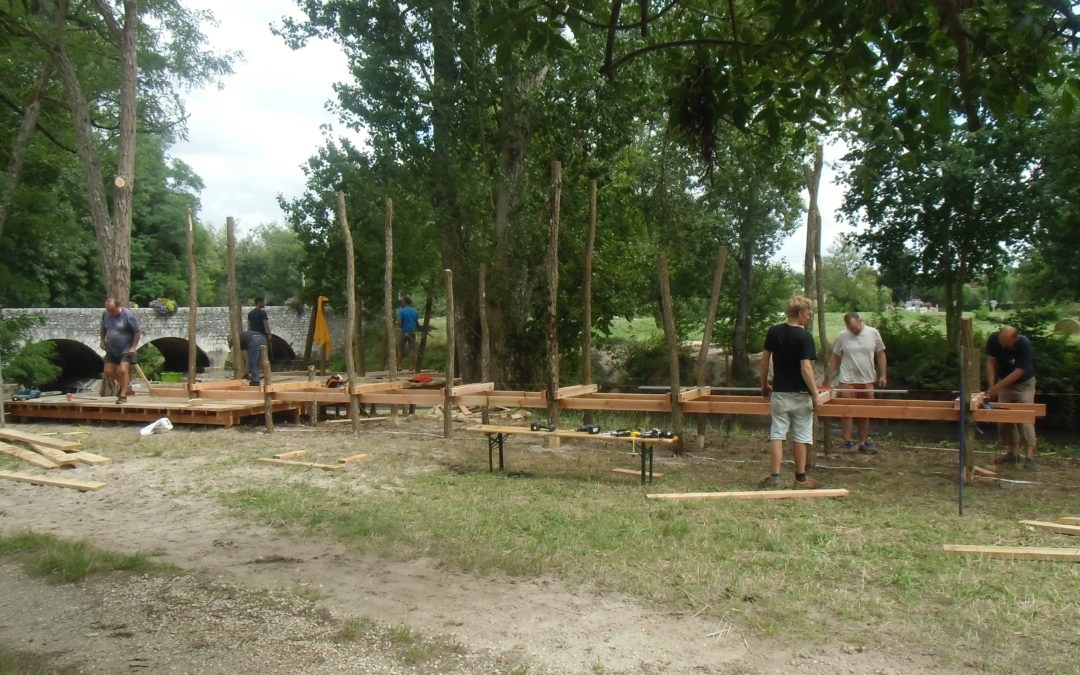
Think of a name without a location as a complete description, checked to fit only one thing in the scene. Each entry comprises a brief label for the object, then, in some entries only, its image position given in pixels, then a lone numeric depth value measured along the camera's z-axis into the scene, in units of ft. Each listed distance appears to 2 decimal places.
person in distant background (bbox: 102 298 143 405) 42.83
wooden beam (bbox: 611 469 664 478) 27.91
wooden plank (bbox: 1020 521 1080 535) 19.57
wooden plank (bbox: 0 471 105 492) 26.37
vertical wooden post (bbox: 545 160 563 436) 34.04
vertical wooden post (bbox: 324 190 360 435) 39.22
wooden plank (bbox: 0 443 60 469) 29.73
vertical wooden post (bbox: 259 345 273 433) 38.63
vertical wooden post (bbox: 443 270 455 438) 36.11
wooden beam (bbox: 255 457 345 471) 29.37
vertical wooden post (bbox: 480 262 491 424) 48.44
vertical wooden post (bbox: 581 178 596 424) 35.88
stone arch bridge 81.82
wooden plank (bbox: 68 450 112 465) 30.53
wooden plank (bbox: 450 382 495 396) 36.19
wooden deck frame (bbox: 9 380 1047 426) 28.04
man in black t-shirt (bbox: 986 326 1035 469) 28.12
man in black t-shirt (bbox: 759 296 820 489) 23.82
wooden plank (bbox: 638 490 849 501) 23.57
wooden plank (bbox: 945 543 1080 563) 17.29
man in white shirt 31.24
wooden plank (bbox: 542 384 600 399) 33.22
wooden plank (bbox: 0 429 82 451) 32.99
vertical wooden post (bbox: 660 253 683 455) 30.86
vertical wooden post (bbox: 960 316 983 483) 24.53
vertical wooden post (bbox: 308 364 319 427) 41.96
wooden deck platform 40.52
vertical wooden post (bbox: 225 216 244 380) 43.42
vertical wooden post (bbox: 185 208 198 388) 44.01
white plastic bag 38.72
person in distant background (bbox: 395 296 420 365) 74.08
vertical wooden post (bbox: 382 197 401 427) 41.34
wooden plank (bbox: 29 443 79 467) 29.96
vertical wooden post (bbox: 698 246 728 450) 33.40
